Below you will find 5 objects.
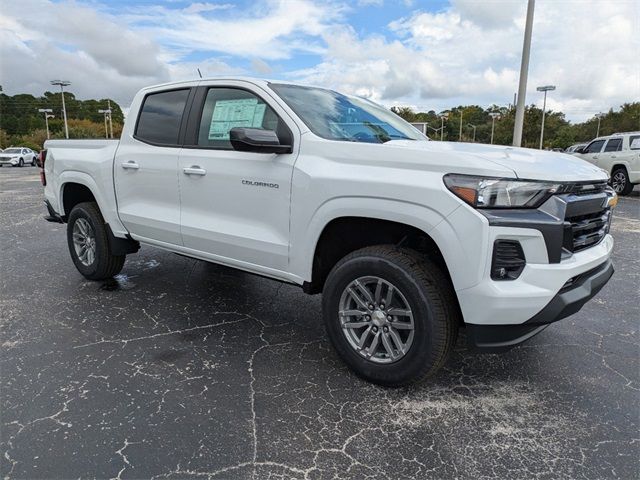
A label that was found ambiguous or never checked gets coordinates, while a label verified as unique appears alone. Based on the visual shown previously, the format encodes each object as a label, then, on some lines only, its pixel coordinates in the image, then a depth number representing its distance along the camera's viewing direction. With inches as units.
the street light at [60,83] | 1800.0
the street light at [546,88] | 1184.2
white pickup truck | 97.3
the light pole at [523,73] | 530.9
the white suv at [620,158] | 541.0
